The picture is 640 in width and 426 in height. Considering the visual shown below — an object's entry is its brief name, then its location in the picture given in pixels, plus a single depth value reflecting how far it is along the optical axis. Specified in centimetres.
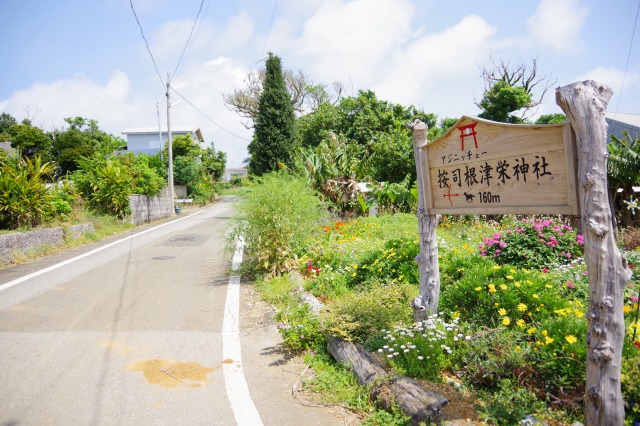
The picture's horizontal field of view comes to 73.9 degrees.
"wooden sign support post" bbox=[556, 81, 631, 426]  270
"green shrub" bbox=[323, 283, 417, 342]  453
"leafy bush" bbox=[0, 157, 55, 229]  1086
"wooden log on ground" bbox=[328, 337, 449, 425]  310
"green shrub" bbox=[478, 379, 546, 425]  294
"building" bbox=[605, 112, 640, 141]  2232
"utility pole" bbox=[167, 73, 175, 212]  2425
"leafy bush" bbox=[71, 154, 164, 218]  1659
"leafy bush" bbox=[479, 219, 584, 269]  598
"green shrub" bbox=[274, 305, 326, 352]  489
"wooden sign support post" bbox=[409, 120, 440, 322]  455
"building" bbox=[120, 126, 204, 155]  5150
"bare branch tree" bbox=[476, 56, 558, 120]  3073
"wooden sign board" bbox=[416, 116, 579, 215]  313
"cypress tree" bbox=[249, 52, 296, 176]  2169
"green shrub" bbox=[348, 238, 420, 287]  604
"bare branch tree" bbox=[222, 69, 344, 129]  3866
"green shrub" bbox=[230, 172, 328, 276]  782
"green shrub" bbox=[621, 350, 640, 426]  281
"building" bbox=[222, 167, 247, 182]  8492
